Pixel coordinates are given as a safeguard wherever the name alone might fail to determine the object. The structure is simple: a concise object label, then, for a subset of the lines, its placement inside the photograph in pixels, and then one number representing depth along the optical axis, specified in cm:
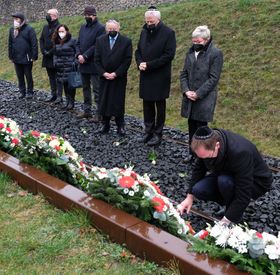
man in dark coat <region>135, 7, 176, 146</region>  670
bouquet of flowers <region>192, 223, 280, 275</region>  286
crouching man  373
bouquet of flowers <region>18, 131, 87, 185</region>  463
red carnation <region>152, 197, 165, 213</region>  356
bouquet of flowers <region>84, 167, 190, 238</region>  358
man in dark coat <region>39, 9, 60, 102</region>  934
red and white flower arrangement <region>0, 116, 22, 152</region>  529
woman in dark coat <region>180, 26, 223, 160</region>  584
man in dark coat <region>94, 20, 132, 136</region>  720
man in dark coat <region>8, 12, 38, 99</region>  998
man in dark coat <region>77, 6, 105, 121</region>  824
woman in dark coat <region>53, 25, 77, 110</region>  868
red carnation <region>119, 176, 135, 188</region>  373
